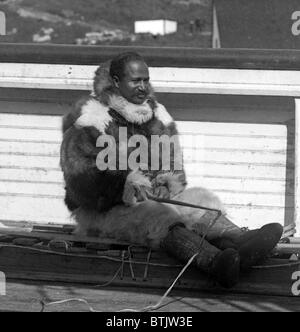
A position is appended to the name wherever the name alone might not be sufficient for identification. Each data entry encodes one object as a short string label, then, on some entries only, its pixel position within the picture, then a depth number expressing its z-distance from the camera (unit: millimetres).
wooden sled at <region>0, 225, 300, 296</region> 8319
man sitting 8548
